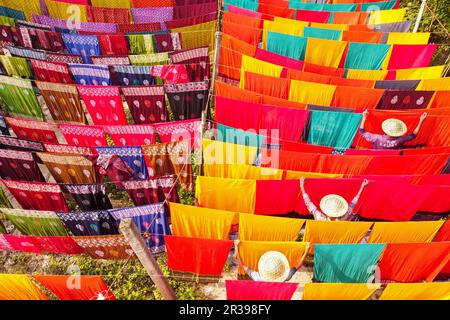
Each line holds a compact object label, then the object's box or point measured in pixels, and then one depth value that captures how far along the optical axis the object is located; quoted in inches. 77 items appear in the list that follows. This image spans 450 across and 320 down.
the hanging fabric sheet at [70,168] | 222.8
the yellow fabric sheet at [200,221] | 189.5
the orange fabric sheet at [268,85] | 279.9
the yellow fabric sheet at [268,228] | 188.2
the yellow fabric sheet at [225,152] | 220.4
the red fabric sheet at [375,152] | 224.2
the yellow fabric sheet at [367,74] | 291.3
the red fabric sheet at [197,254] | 178.1
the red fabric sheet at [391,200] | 203.9
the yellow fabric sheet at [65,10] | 399.5
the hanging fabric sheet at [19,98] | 278.8
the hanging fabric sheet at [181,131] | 245.8
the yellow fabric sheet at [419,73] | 290.5
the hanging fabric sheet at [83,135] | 251.3
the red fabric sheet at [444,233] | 185.4
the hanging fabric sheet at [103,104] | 273.4
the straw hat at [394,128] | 248.1
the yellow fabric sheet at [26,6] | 402.3
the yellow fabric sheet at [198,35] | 361.4
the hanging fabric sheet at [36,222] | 196.5
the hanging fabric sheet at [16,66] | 301.9
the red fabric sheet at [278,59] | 302.1
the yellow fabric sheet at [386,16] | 375.9
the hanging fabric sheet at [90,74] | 296.8
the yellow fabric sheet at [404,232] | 183.6
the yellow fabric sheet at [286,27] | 359.6
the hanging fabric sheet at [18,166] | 224.7
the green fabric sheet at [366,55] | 323.9
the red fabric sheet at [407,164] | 220.5
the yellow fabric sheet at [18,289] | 152.4
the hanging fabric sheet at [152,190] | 213.3
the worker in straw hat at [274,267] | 173.3
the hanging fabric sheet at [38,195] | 211.3
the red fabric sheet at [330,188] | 207.5
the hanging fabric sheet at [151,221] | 197.5
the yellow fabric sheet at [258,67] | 291.7
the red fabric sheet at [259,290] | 148.7
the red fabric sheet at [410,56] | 319.0
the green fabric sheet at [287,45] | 335.9
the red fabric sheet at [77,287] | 149.6
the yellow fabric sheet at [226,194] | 203.9
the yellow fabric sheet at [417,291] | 145.9
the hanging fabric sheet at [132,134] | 248.5
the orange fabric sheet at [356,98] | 268.7
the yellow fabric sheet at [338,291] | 148.3
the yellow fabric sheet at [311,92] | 272.5
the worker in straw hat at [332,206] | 199.0
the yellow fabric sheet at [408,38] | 336.8
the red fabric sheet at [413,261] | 172.1
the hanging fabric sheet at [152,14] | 405.4
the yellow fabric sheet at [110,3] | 446.3
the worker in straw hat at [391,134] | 248.2
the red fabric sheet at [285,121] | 257.6
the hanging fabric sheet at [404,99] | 267.3
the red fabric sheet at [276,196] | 207.3
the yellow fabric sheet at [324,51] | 328.8
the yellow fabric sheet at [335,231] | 186.1
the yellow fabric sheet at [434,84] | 275.4
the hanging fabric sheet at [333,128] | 256.1
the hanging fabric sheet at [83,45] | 340.5
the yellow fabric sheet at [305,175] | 207.9
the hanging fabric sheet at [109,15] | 398.6
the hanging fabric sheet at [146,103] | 276.5
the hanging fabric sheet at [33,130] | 251.4
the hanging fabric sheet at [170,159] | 226.4
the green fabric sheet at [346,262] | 174.2
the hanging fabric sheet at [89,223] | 196.2
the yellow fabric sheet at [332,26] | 356.0
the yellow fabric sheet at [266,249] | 174.2
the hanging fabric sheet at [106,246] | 190.9
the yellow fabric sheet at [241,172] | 214.1
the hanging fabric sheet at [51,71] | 299.9
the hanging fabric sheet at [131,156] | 223.6
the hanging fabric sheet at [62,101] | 277.1
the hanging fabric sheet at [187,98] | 282.8
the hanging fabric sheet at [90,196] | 209.8
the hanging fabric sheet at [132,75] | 299.6
